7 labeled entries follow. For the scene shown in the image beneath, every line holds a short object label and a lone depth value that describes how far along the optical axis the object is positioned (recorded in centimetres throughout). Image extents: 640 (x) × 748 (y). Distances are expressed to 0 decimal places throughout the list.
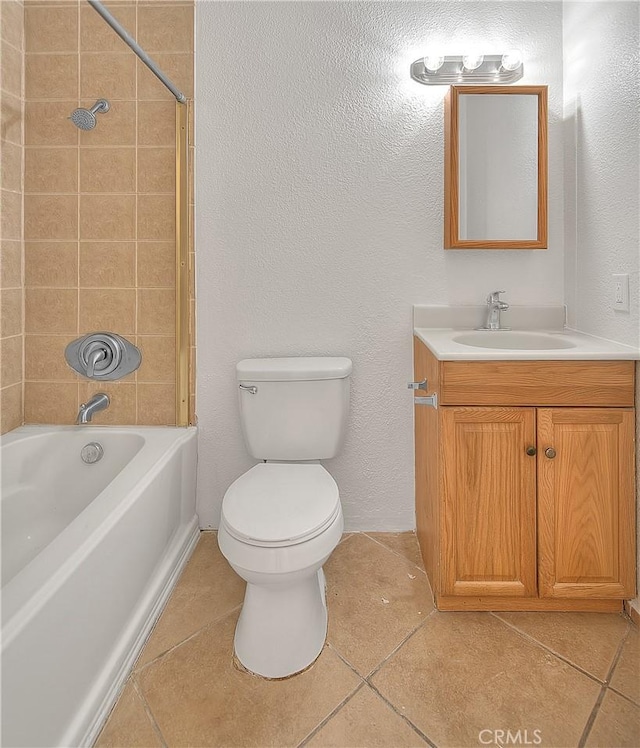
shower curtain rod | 138
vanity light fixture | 188
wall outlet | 158
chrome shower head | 189
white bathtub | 96
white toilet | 131
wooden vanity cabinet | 149
